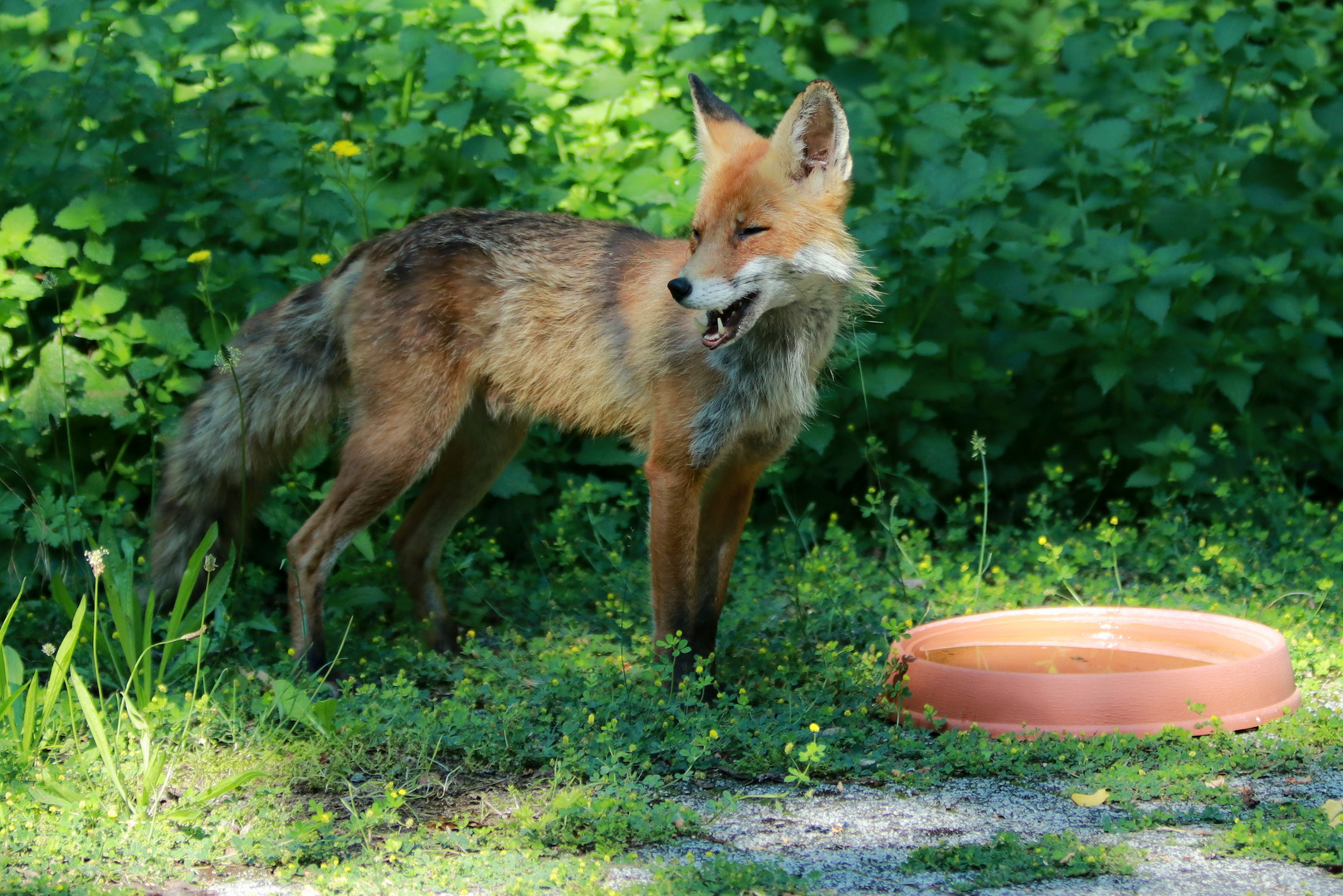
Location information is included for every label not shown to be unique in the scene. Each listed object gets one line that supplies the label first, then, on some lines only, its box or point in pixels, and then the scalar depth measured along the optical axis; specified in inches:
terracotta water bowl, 296.2
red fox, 312.0
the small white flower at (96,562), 248.1
